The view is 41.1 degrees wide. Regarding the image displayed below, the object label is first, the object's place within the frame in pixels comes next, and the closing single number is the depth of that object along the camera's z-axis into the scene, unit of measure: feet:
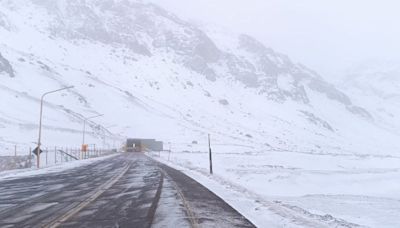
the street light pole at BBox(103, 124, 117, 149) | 429.17
